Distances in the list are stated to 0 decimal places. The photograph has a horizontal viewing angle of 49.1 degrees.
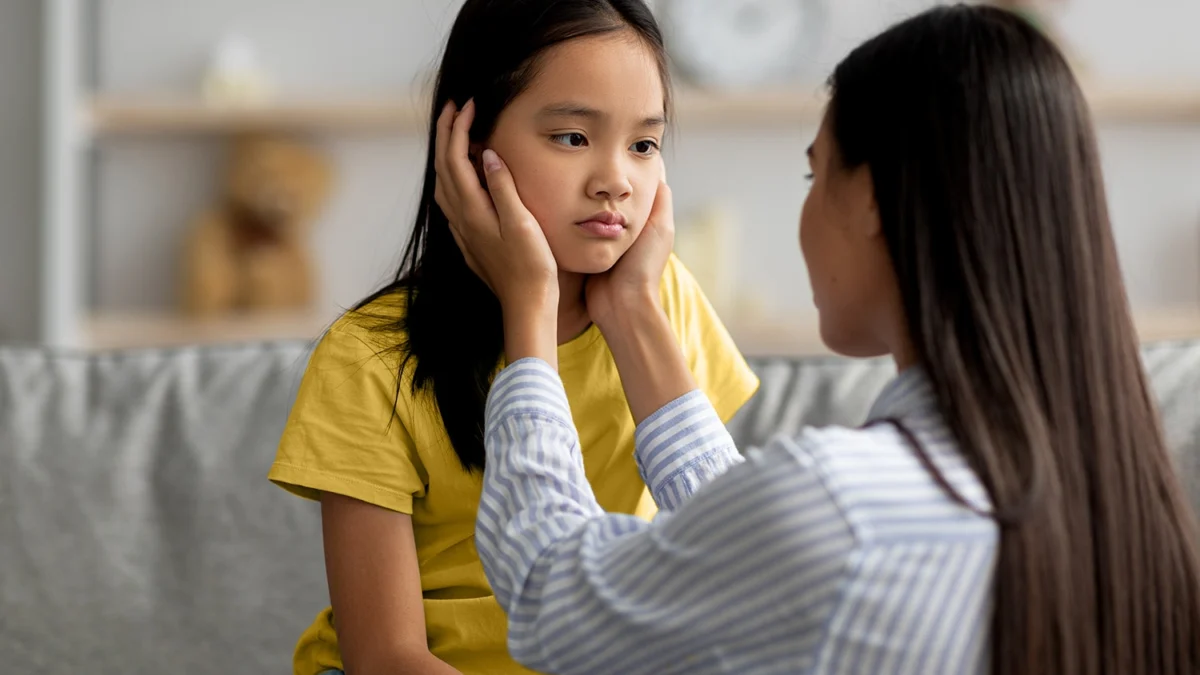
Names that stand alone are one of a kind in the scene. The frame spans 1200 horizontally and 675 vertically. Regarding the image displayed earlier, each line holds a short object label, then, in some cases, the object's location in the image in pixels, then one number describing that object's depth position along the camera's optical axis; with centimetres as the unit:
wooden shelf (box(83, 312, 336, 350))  328
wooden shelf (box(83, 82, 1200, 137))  302
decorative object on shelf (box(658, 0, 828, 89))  321
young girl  122
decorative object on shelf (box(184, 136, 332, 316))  332
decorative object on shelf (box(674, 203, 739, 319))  324
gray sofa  163
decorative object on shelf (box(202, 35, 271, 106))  335
